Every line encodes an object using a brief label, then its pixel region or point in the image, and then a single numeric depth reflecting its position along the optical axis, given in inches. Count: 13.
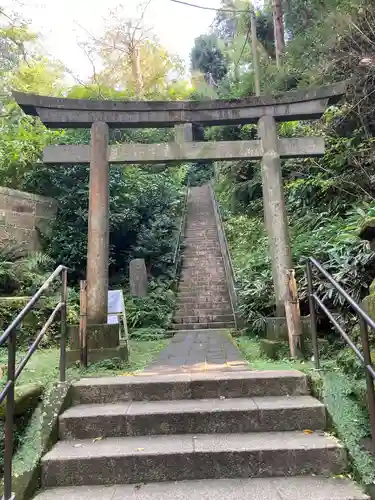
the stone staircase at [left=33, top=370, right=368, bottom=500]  84.8
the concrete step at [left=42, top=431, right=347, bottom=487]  89.8
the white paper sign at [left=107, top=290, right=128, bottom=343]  223.3
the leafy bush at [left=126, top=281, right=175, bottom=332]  296.0
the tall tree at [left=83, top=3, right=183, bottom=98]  569.6
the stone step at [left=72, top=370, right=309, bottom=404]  118.0
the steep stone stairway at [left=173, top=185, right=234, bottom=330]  311.0
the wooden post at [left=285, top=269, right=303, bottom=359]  156.1
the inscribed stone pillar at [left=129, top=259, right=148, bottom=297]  335.0
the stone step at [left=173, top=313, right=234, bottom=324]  306.9
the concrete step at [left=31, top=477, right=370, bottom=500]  79.9
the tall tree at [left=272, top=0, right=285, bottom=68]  470.0
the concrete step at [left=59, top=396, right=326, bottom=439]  103.6
